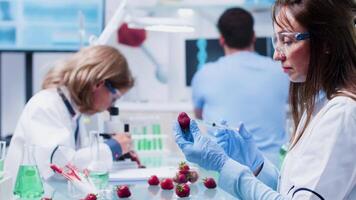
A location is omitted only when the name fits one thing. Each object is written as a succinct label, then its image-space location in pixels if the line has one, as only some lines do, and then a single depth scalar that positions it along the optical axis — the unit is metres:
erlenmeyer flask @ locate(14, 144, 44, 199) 2.53
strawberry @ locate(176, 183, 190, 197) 2.51
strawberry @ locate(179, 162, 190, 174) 2.71
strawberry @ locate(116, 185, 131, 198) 2.51
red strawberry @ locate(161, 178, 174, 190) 2.62
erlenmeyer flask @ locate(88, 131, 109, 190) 2.63
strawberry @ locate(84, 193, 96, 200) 2.38
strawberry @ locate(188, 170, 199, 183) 2.71
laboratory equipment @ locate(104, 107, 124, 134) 3.12
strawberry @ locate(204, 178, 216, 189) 2.64
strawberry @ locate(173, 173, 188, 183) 2.68
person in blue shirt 3.43
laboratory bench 2.54
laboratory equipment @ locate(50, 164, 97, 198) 2.51
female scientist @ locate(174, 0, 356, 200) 2.12
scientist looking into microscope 2.87
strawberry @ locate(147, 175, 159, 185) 2.68
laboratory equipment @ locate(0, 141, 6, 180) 2.45
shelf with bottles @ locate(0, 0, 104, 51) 3.95
